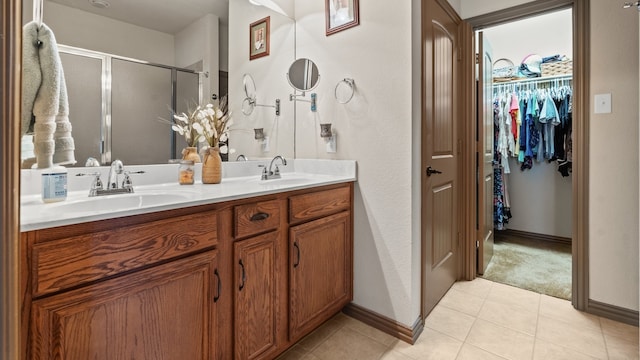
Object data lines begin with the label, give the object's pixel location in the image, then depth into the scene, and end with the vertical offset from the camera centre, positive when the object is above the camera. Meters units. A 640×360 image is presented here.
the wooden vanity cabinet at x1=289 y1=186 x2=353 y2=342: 1.53 -0.41
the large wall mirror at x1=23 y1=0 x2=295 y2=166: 1.35 +0.58
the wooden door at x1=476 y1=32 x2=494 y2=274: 2.47 +0.23
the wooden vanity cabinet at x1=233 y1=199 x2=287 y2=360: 1.26 -0.42
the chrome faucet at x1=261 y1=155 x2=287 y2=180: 1.94 +0.06
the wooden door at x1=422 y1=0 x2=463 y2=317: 1.82 +0.20
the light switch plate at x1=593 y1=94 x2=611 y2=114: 1.81 +0.45
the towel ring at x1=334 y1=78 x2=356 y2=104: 1.89 +0.56
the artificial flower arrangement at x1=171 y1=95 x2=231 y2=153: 1.68 +0.29
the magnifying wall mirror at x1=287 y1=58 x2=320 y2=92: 2.11 +0.73
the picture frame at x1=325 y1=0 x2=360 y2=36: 1.86 +1.01
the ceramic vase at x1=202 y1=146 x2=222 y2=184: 1.64 +0.07
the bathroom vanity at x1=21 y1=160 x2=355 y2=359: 0.82 -0.32
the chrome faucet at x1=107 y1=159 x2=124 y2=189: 1.36 +0.04
